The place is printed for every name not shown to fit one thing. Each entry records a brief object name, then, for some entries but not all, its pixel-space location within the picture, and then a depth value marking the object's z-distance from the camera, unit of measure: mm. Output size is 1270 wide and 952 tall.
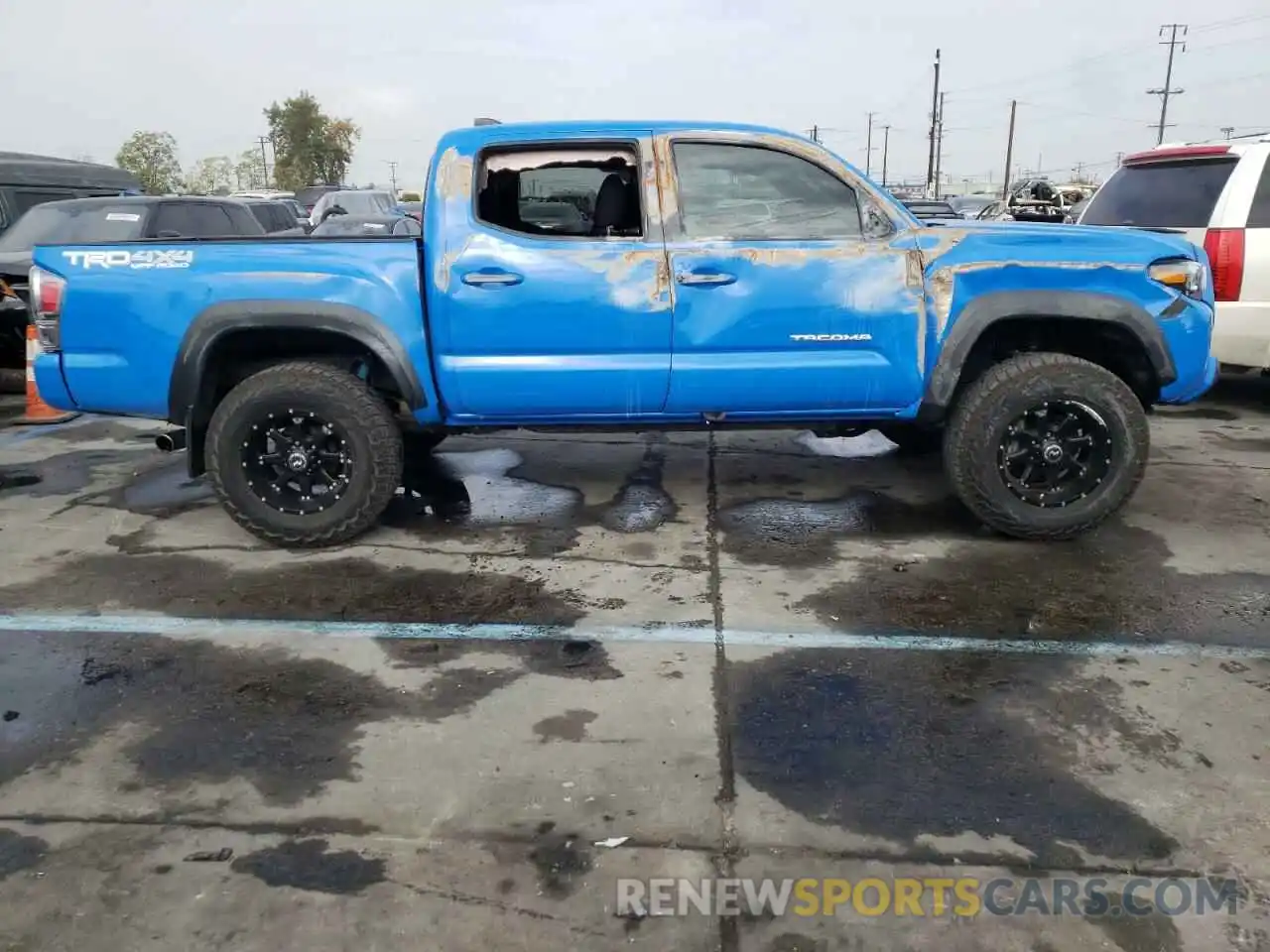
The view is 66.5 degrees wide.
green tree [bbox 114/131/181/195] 56172
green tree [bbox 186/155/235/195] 71000
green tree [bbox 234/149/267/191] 75750
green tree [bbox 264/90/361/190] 66250
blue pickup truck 4340
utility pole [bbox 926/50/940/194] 51000
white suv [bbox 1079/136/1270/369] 6441
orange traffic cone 7270
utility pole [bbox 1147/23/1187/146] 67375
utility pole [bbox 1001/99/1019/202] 62694
